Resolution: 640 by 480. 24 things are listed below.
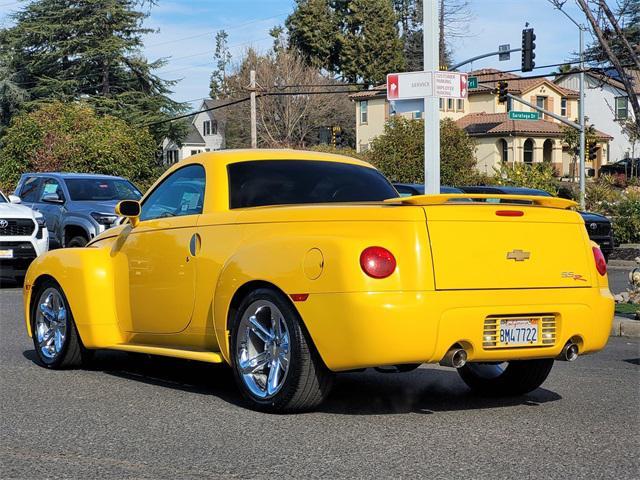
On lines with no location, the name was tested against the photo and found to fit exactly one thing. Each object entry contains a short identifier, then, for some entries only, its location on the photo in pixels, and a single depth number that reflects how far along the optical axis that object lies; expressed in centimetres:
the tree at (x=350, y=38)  8312
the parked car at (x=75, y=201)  1866
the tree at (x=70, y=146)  3606
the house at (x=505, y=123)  6912
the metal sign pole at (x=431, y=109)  1368
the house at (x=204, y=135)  9108
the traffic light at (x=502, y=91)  4225
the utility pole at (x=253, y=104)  4219
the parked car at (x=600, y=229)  2267
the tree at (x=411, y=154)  4716
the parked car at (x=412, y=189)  1993
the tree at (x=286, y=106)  7125
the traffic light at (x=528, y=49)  3669
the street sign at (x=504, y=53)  3831
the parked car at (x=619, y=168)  7069
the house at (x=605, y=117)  7838
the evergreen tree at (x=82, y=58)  6156
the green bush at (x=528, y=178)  3231
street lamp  3941
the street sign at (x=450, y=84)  1355
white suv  1689
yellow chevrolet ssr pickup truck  579
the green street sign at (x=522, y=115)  3884
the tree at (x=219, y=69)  11475
